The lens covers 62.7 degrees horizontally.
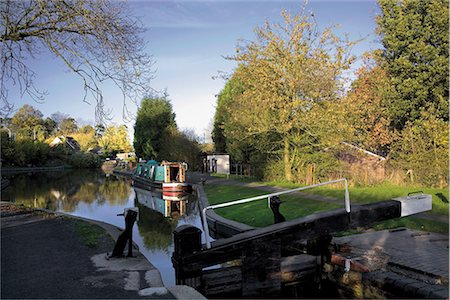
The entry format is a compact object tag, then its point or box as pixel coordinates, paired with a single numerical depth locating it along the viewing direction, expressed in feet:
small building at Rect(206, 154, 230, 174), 101.76
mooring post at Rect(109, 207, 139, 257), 20.15
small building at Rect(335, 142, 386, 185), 52.49
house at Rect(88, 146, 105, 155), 257.50
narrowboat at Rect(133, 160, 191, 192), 77.03
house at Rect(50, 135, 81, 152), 227.20
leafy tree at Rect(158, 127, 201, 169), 120.61
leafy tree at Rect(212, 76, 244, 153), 96.37
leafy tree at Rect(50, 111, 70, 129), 314.02
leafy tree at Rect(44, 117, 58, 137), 279.28
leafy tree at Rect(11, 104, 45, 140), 203.92
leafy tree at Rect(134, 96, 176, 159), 150.71
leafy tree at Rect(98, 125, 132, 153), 250.78
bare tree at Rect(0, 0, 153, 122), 27.55
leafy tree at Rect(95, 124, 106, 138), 270.87
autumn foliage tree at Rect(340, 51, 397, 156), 59.57
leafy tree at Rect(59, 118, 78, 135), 311.27
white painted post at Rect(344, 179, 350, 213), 18.03
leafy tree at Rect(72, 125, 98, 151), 255.70
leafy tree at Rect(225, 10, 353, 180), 58.23
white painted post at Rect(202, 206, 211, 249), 16.44
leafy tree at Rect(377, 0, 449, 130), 57.67
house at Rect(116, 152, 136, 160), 239.17
